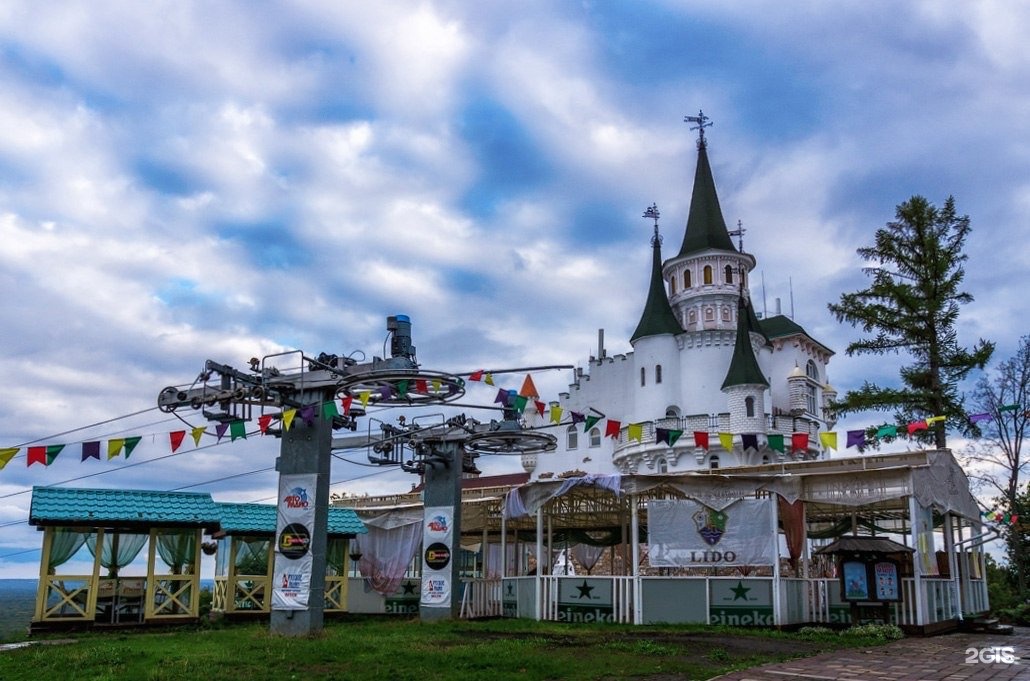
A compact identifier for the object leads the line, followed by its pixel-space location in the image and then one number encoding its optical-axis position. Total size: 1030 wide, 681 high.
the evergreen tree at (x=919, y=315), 31.28
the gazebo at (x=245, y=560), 24.00
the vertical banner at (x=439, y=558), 24.81
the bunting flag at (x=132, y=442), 19.00
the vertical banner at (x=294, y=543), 18.72
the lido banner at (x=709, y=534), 21.47
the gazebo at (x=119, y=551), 20.56
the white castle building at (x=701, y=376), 46.81
